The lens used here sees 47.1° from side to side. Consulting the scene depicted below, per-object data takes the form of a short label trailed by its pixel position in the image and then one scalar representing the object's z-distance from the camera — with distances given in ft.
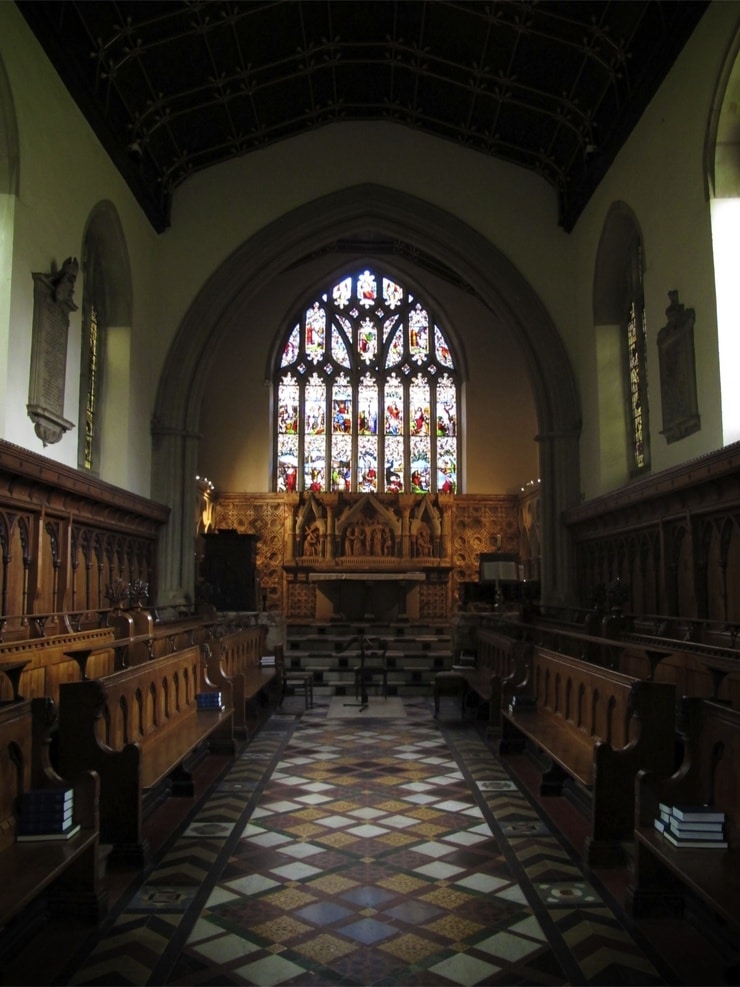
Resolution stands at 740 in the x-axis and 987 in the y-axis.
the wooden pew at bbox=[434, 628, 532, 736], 24.48
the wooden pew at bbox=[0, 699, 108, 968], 10.14
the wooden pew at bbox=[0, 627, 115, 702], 17.63
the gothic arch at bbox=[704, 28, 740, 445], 27.22
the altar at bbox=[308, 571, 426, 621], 56.39
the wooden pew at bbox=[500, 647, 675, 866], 13.73
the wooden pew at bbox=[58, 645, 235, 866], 13.61
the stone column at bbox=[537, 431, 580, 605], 43.78
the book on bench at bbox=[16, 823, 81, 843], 10.97
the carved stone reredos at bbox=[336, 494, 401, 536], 57.72
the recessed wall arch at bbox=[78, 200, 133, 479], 38.70
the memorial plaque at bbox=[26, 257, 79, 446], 28.53
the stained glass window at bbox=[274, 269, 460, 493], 62.13
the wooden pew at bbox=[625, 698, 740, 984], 10.37
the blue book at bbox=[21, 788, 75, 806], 11.13
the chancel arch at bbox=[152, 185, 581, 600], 44.45
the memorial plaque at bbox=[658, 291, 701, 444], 29.68
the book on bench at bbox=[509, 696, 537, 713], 23.21
